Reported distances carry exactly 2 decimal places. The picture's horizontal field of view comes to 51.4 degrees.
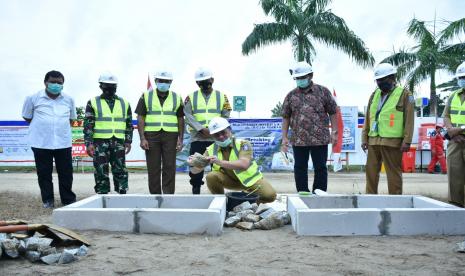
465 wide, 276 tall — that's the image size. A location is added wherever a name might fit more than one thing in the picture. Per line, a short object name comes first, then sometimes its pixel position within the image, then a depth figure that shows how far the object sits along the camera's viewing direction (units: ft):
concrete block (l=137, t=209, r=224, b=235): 15.89
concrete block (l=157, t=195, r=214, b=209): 19.43
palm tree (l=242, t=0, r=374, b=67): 68.59
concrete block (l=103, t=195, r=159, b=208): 19.66
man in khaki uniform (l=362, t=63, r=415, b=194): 21.07
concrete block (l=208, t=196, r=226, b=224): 16.67
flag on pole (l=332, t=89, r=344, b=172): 50.75
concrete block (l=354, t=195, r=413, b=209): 19.58
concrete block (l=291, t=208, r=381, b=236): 15.69
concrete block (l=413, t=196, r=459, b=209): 17.62
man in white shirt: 22.22
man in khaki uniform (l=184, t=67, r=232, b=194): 23.04
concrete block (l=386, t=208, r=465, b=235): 15.74
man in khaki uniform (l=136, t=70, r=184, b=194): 22.76
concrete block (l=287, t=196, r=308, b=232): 16.39
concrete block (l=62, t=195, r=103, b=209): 17.53
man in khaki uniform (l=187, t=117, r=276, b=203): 19.72
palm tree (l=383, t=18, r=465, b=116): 71.61
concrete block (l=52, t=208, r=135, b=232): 16.28
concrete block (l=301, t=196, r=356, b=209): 19.57
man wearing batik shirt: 22.04
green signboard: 51.26
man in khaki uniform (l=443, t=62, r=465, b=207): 20.52
